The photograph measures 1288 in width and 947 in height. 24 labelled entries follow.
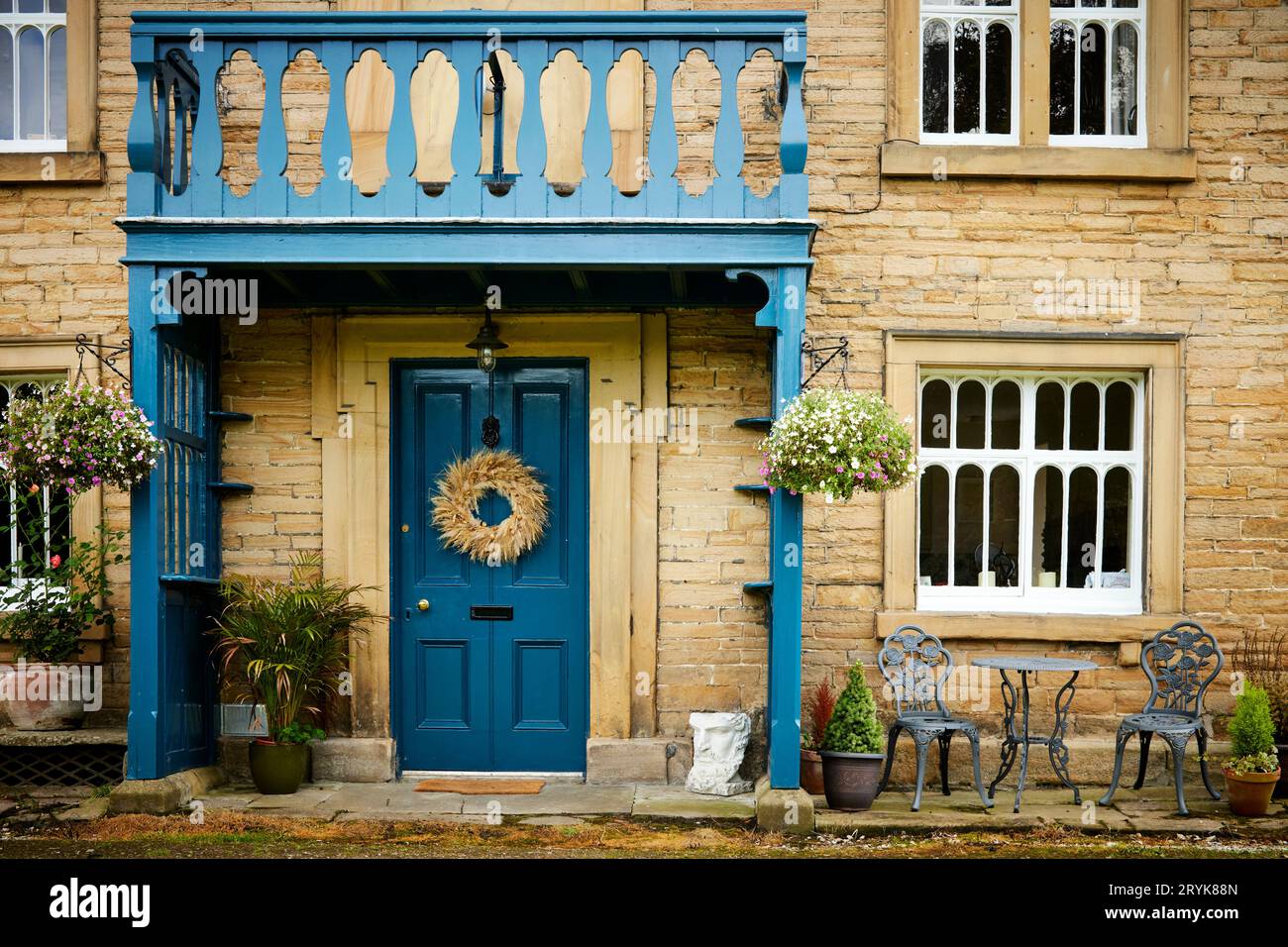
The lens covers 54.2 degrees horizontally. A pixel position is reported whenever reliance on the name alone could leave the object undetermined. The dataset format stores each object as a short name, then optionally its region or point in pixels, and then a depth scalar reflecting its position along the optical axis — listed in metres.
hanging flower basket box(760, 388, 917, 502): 7.00
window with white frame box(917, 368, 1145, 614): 8.67
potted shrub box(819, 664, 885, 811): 7.52
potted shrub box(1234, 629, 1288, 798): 8.41
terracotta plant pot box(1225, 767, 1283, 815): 7.54
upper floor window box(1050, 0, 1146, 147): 8.78
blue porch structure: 7.39
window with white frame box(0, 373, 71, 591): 8.61
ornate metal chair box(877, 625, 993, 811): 7.62
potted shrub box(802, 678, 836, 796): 7.84
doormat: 8.16
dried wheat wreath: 8.51
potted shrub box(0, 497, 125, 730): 8.20
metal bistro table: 7.52
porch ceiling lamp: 8.37
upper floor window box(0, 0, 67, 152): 8.86
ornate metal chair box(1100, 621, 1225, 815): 7.71
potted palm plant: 7.99
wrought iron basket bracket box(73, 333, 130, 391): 8.11
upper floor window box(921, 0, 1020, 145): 8.78
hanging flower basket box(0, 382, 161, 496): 7.12
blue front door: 8.62
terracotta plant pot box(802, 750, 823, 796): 7.83
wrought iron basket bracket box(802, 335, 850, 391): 8.41
